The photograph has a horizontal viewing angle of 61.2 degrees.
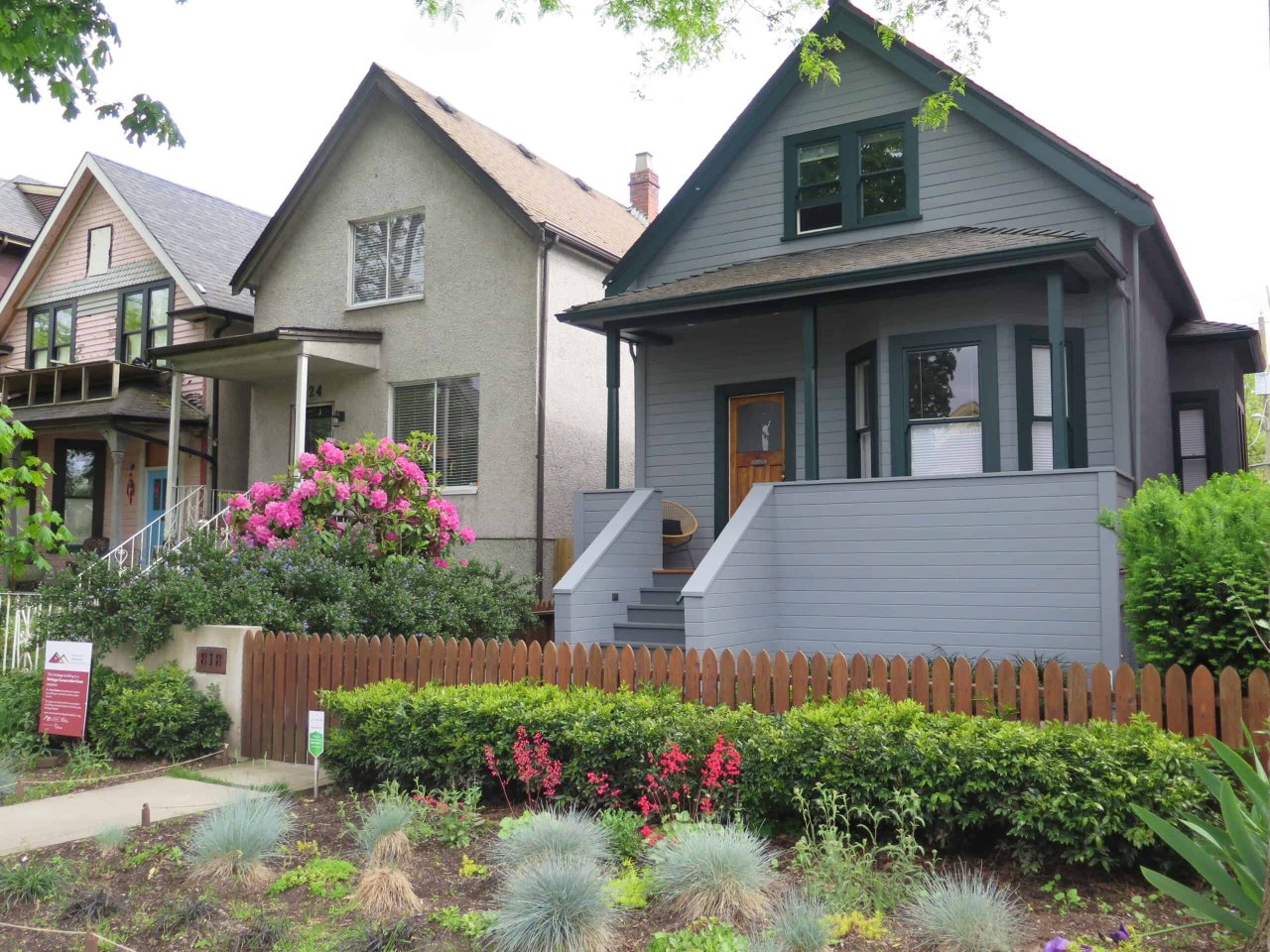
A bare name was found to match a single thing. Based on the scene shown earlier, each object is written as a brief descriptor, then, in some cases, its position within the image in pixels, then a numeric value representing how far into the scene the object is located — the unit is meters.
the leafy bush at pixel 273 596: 9.88
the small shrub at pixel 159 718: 9.20
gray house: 10.47
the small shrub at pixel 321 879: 5.60
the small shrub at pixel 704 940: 4.59
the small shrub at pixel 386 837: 6.02
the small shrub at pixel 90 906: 5.34
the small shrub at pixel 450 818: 6.41
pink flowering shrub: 12.02
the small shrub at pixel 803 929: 4.61
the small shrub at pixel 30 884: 5.62
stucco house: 16.02
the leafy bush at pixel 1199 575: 6.28
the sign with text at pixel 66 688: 9.30
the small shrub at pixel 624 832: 5.98
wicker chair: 14.01
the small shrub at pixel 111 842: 6.38
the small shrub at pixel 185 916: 5.16
